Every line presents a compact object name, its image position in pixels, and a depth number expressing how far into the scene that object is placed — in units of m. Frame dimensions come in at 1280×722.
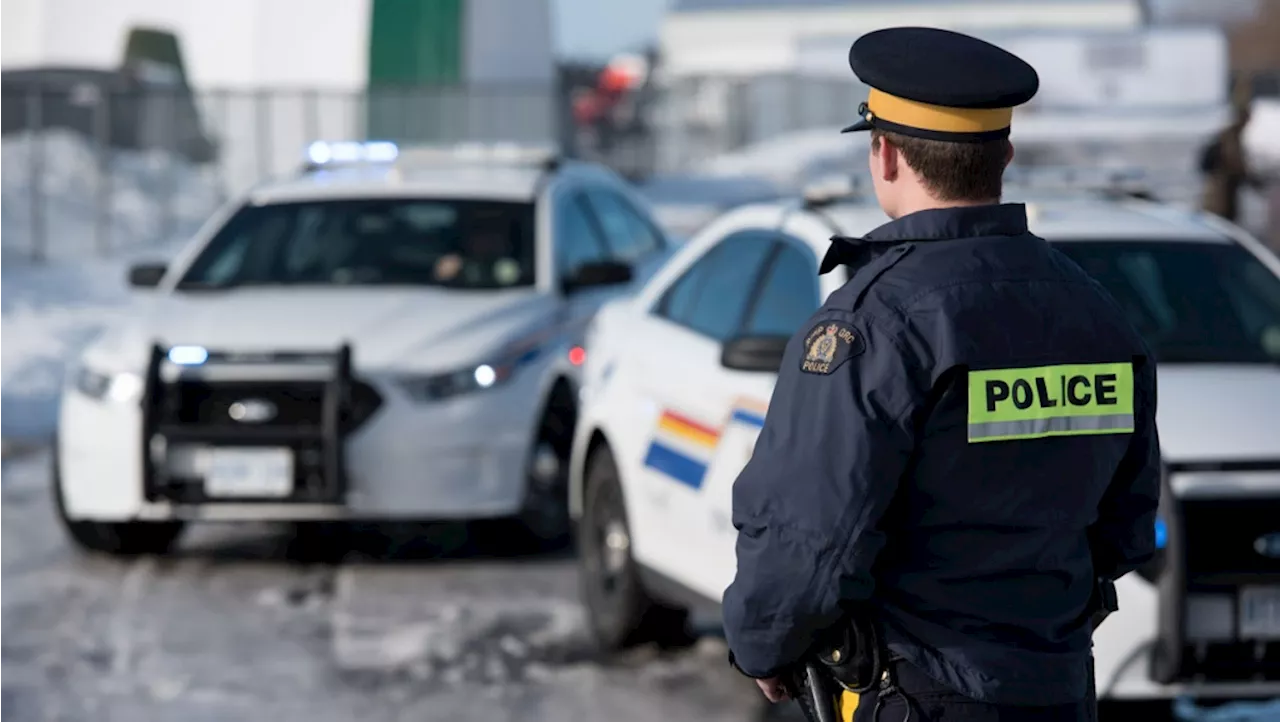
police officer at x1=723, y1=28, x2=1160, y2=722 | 5.80
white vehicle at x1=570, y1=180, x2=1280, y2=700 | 11.01
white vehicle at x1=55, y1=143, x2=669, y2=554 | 16.52
